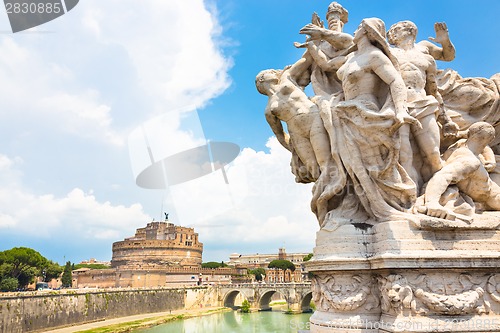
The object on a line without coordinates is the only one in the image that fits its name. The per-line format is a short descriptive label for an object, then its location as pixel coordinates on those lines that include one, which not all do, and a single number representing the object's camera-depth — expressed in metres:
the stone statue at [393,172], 4.00
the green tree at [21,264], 47.00
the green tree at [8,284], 45.03
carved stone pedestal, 3.87
